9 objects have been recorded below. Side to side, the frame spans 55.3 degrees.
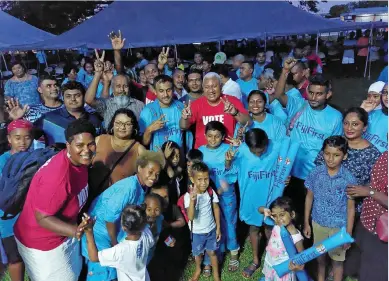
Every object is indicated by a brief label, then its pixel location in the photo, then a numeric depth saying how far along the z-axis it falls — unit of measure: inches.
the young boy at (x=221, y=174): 135.9
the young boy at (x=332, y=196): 112.7
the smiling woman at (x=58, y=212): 89.2
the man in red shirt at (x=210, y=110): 147.2
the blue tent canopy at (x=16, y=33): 466.3
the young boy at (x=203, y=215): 121.6
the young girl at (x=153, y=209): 112.3
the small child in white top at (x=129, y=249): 96.7
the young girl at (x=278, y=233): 114.5
